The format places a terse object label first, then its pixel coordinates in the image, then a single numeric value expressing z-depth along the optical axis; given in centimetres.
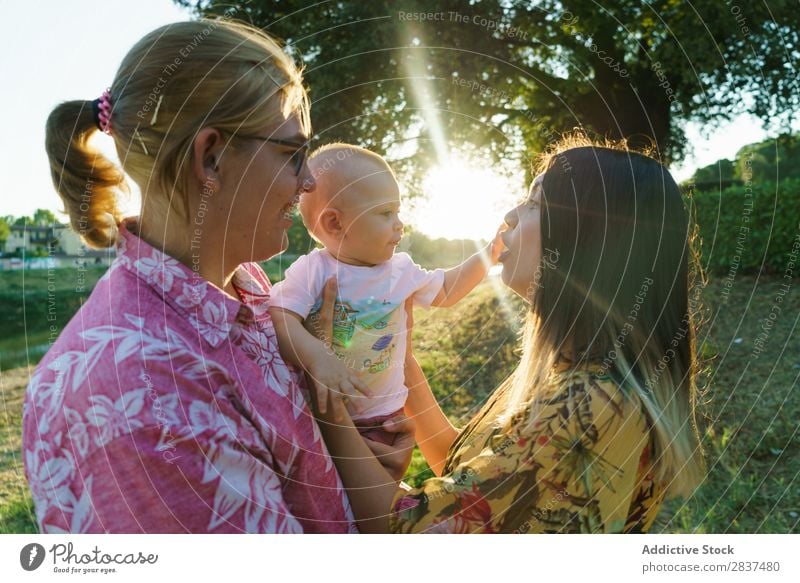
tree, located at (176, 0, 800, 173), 414
